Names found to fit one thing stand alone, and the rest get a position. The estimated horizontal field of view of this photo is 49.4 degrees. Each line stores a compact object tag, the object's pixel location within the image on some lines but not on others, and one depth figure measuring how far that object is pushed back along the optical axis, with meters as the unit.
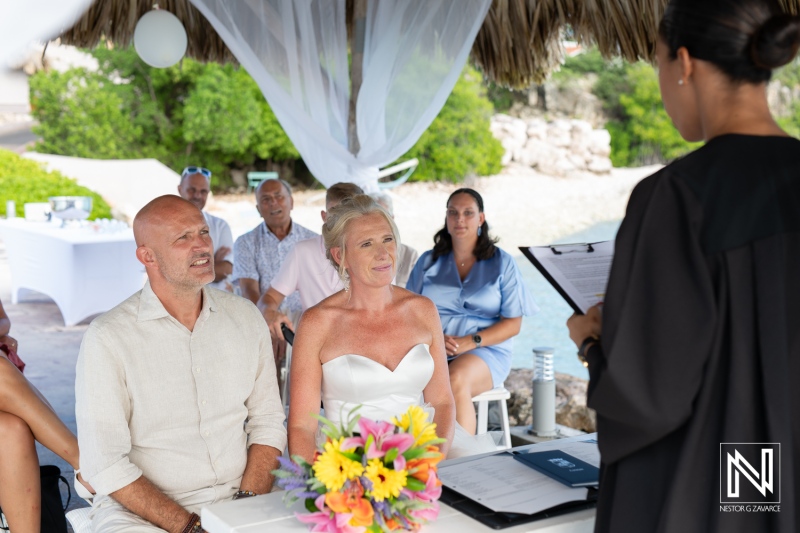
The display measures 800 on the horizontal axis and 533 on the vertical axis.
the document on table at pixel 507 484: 1.62
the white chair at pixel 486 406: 3.69
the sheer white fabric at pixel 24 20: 4.44
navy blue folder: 1.74
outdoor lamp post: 4.12
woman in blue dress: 3.80
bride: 2.49
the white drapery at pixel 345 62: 3.95
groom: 2.12
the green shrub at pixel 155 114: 22.88
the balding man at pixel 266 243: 4.66
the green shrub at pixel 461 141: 25.69
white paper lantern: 4.53
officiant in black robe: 1.26
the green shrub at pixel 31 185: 14.54
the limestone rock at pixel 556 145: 25.36
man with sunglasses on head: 4.95
